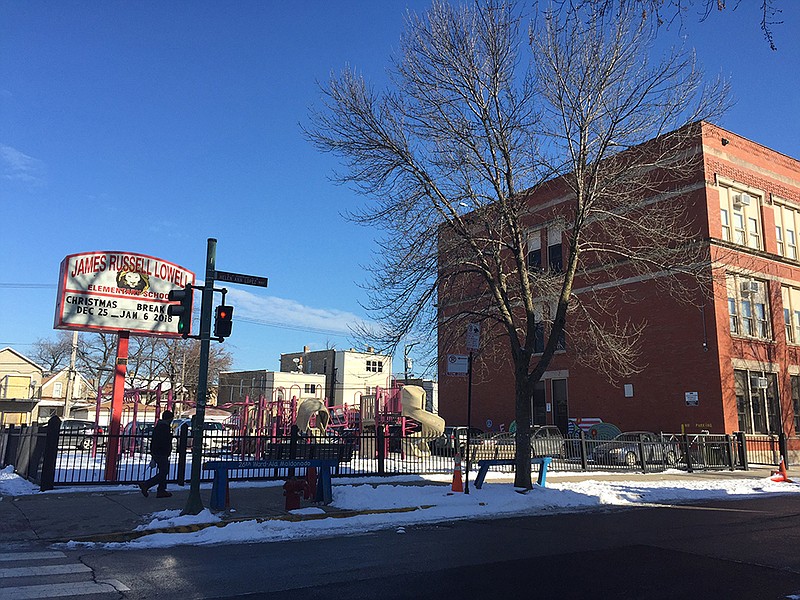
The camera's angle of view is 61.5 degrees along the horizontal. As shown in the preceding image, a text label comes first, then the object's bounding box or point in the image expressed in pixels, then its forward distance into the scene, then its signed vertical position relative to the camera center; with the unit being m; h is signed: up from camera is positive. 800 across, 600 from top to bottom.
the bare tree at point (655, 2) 6.07 +3.84
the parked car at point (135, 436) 16.79 -0.88
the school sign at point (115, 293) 17.33 +3.12
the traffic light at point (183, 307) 12.25 +1.93
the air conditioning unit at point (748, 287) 29.18 +5.52
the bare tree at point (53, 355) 87.68 +7.35
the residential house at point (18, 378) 61.69 +3.25
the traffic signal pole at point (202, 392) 11.50 +0.36
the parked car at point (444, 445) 24.78 -1.19
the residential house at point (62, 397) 55.94 +1.56
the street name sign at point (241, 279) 12.41 +2.51
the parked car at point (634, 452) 22.92 -1.27
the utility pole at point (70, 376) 38.50 +2.08
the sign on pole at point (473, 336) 15.02 +1.73
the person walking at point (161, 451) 14.02 -0.81
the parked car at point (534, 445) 23.53 -1.10
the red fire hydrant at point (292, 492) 12.80 -1.48
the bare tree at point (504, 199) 16.03 +5.35
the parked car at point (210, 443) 26.40 -1.23
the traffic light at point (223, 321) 12.18 +1.65
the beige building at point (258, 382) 68.75 +3.34
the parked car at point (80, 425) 29.18 -0.63
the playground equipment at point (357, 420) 25.94 -0.30
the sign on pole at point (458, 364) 15.52 +1.16
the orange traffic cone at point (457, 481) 15.00 -1.48
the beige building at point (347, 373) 71.94 +4.38
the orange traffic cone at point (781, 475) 20.66 -1.83
